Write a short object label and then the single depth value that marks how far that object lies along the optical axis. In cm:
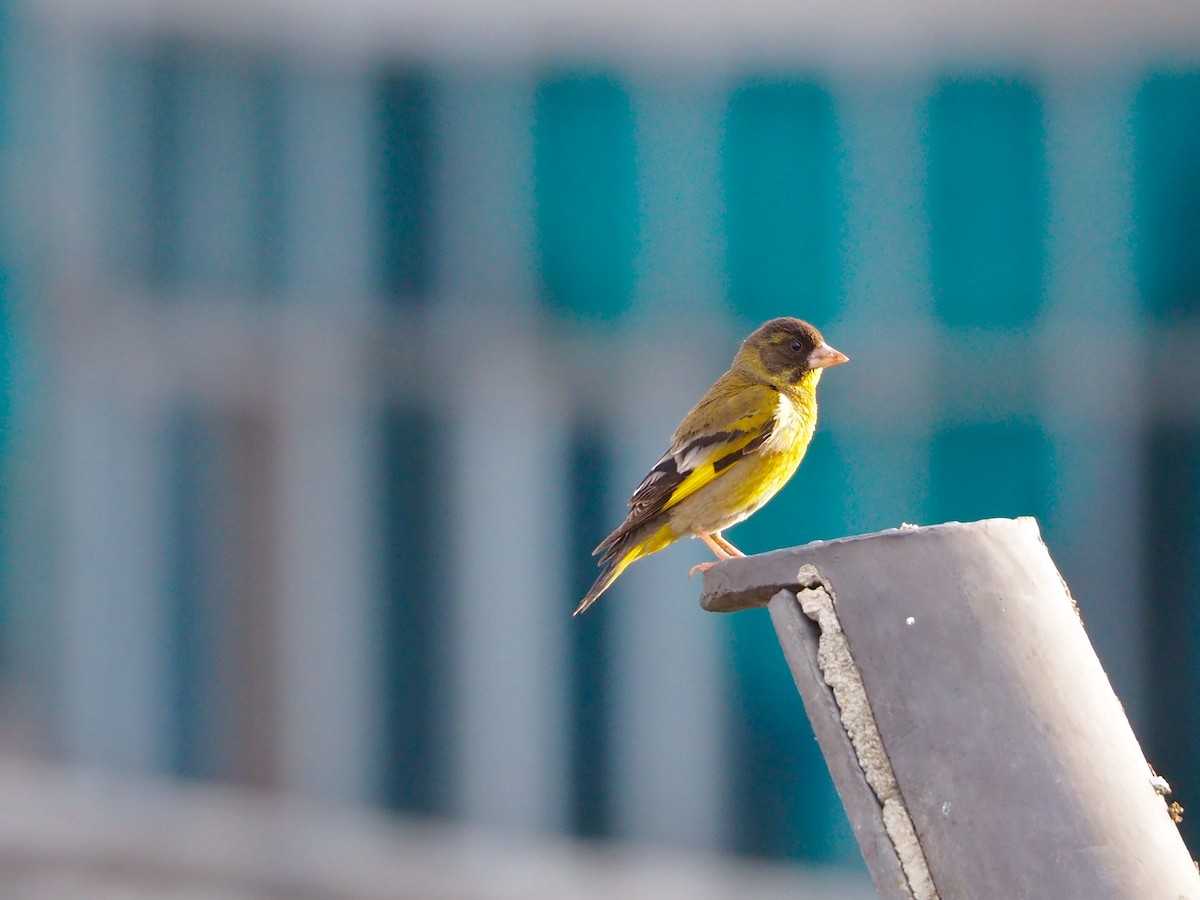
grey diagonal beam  546
